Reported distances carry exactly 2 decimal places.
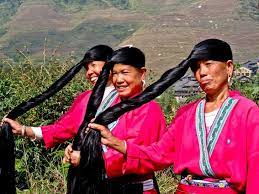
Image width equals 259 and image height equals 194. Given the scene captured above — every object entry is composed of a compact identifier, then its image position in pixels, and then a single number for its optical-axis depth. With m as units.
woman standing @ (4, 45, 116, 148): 4.08
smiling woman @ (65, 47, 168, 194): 3.57
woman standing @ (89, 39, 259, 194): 2.96
